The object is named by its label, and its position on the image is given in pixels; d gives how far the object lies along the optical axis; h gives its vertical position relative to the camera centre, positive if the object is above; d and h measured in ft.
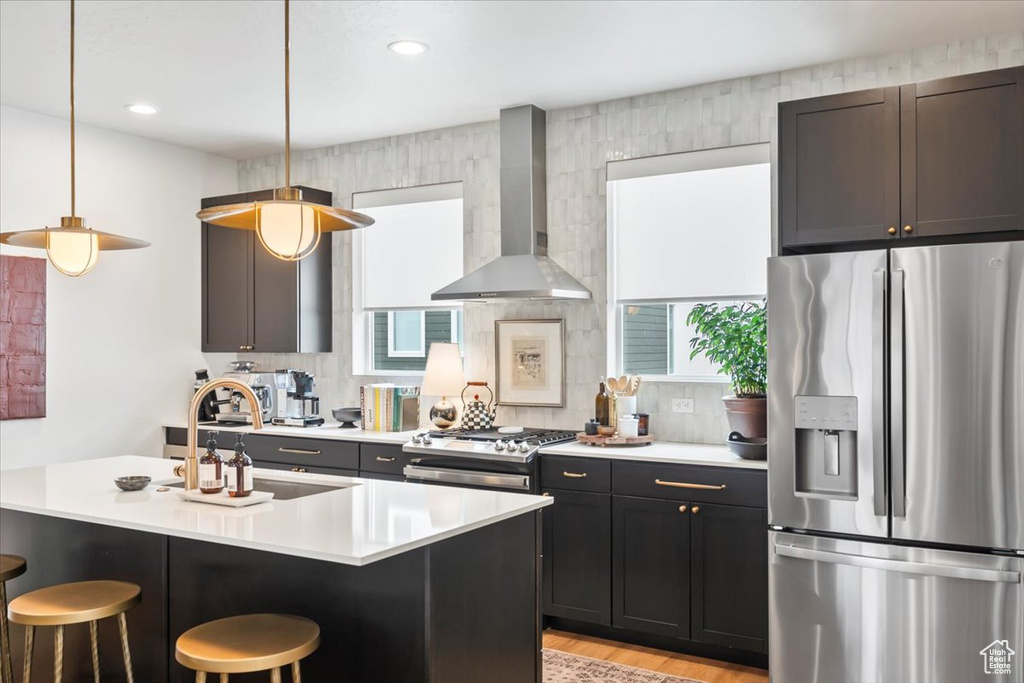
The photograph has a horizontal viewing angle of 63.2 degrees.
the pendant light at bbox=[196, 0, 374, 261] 8.02 +1.33
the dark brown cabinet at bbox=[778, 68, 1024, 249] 10.27 +2.46
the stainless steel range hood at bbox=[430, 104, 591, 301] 14.85 +2.51
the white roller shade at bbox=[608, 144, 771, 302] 13.92 +2.22
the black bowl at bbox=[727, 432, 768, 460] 12.37 -1.43
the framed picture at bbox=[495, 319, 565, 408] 15.60 -0.19
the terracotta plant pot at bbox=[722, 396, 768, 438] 12.44 -0.97
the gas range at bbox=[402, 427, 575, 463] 13.58 -1.54
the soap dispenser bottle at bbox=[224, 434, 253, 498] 8.76 -1.30
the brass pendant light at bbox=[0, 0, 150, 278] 9.40 +1.29
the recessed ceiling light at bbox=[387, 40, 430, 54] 12.34 +4.59
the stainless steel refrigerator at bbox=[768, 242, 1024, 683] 9.53 -1.36
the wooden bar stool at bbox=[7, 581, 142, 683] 8.09 -2.51
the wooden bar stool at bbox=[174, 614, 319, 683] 6.93 -2.52
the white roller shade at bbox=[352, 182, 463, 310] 17.20 +2.30
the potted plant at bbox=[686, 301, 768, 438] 12.47 -0.09
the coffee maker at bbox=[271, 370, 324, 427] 17.62 -1.06
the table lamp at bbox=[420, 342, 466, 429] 16.20 -0.45
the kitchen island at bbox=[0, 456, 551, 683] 7.40 -2.20
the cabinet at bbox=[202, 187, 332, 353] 17.87 +1.27
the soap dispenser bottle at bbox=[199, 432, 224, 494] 9.00 -1.29
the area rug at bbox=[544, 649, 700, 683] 11.89 -4.67
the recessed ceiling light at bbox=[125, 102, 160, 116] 15.64 +4.63
